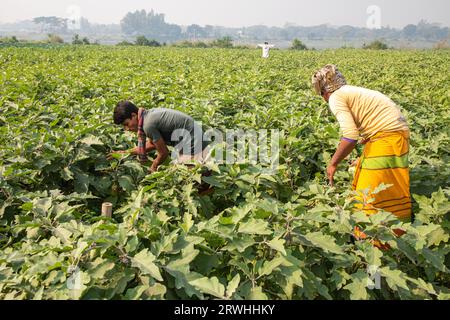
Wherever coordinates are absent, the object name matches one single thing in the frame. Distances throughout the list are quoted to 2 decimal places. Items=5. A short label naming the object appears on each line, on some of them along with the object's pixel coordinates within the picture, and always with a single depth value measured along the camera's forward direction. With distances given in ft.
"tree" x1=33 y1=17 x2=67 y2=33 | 452.35
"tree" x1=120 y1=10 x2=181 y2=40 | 561.84
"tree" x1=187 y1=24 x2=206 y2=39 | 537.24
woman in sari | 9.69
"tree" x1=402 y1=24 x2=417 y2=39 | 528.63
